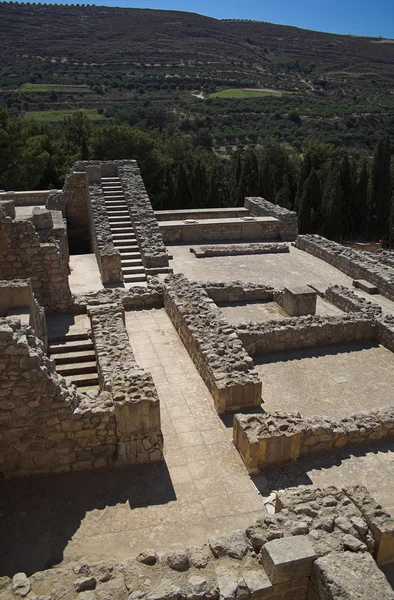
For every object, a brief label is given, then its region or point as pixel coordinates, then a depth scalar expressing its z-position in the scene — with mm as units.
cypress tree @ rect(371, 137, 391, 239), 29453
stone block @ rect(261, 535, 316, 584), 4453
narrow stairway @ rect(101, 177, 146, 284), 14344
